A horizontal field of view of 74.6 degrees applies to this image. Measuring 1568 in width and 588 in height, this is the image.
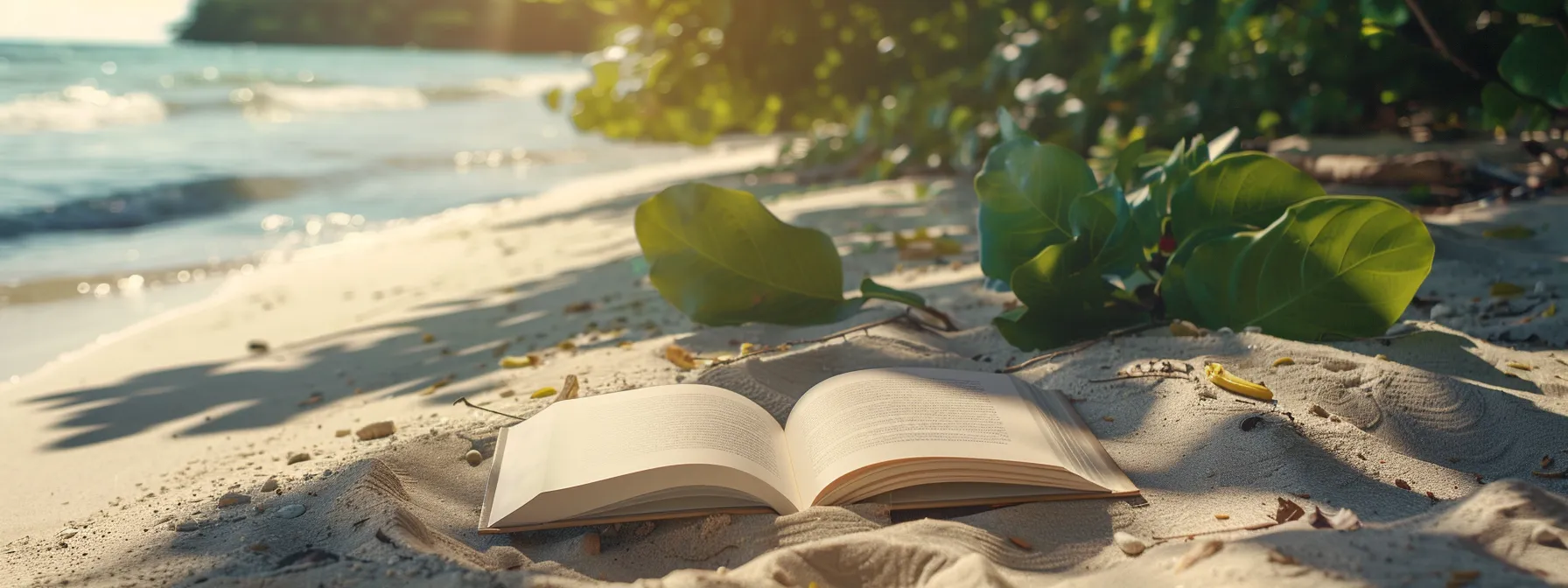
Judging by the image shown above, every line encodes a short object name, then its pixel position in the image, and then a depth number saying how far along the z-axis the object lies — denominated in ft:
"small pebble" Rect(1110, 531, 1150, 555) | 3.56
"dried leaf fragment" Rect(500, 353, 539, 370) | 6.83
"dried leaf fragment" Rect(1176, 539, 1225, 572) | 3.19
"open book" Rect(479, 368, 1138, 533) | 3.86
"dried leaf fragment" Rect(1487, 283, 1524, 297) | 6.57
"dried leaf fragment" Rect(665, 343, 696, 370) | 5.88
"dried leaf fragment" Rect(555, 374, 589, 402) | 5.40
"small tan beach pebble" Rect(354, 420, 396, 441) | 5.43
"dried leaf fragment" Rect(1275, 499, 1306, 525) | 3.61
